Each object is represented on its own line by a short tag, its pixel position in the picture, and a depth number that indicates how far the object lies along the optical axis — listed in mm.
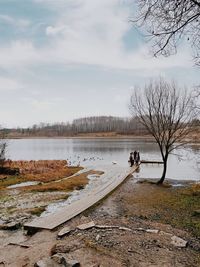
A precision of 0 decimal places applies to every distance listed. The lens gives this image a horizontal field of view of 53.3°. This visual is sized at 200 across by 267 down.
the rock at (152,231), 6440
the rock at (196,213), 8555
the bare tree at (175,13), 3588
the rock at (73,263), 4830
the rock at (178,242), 5784
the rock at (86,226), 6739
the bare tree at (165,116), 14575
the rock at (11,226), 7772
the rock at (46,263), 4875
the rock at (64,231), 6521
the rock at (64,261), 4849
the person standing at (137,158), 22610
